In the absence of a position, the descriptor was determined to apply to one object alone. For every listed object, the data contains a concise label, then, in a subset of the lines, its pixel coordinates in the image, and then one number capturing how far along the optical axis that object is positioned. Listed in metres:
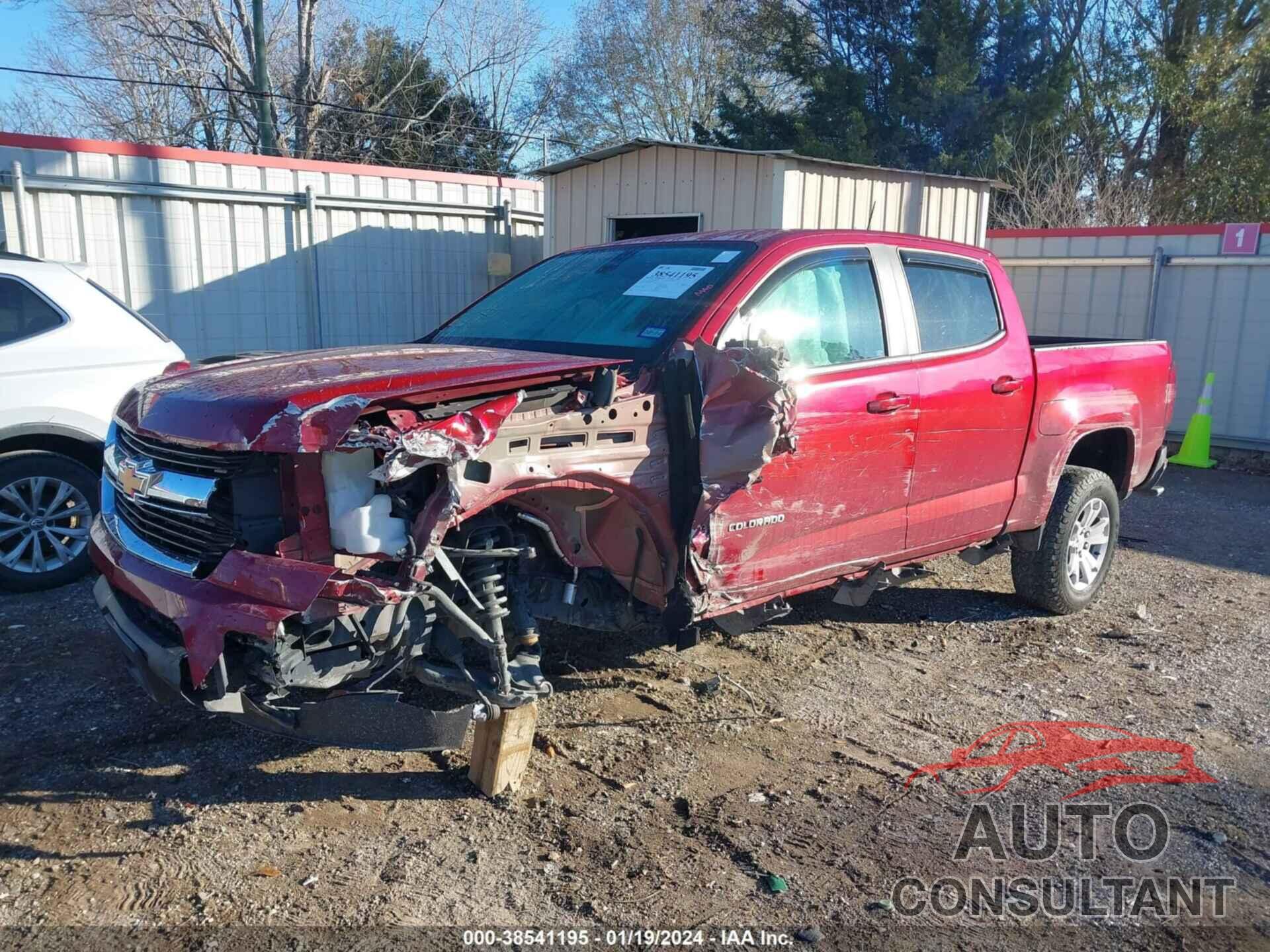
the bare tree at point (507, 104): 27.84
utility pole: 19.38
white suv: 5.50
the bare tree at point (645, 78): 30.81
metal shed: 9.52
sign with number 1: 10.59
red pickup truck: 3.01
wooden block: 3.52
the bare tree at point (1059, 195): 20.09
